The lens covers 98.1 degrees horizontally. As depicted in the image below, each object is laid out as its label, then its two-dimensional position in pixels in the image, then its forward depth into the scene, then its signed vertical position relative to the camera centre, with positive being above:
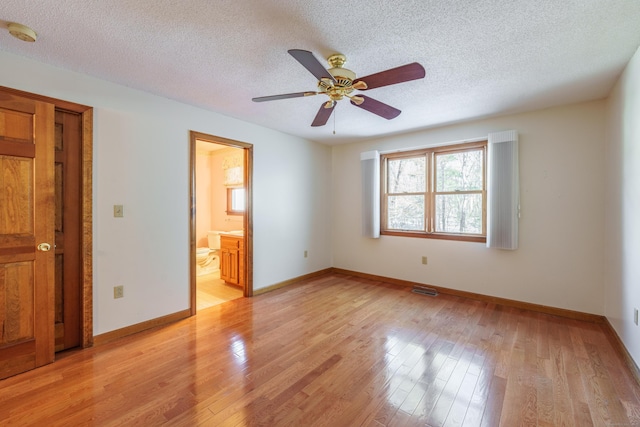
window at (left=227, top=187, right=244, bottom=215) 5.51 +0.24
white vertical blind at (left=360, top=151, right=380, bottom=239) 4.59 +0.32
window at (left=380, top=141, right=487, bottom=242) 3.83 +0.31
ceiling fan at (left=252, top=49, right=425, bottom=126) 1.74 +0.93
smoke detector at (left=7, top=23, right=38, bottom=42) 1.77 +1.18
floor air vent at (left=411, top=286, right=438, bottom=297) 3.98 -1.14
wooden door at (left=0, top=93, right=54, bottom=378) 2.02 -0.16
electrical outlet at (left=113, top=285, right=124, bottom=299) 2.63 -0.75
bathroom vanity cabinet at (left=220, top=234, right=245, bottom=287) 4.14 -0.71
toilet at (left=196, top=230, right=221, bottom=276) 5.14 -0.83
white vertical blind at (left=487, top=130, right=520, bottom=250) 3.39 +0.27
